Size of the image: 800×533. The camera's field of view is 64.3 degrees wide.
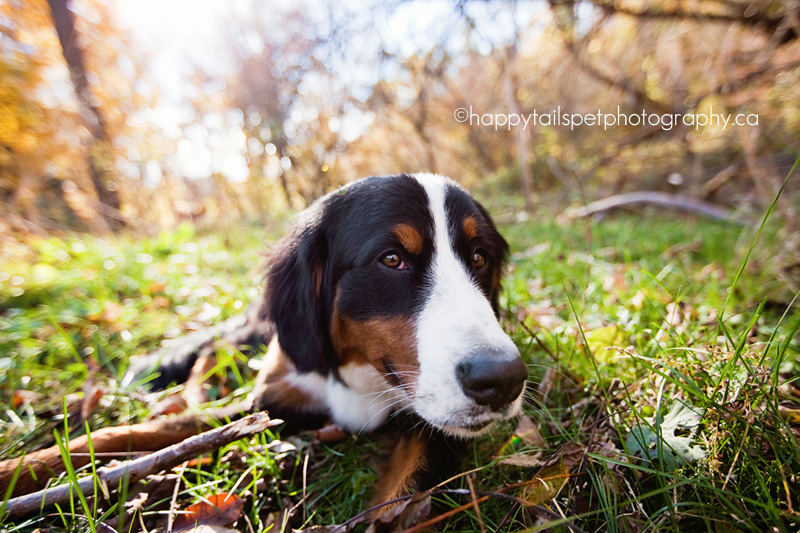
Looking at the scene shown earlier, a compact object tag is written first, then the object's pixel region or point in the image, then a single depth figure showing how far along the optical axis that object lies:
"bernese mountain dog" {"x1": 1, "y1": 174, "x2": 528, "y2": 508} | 0.46
